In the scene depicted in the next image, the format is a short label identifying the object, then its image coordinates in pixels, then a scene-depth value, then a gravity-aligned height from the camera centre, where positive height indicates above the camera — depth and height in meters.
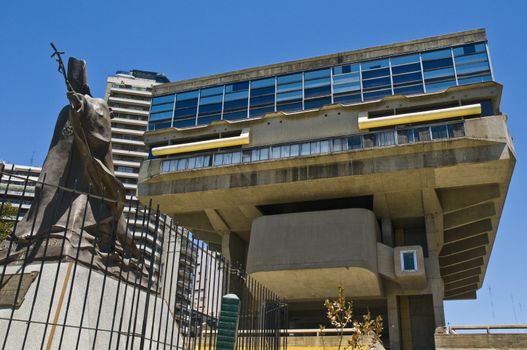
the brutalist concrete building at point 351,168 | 30.66 +12.41
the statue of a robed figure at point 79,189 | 8.73 +3.36
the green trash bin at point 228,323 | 7.62 +0.72
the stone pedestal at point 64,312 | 7.15 +0.77
